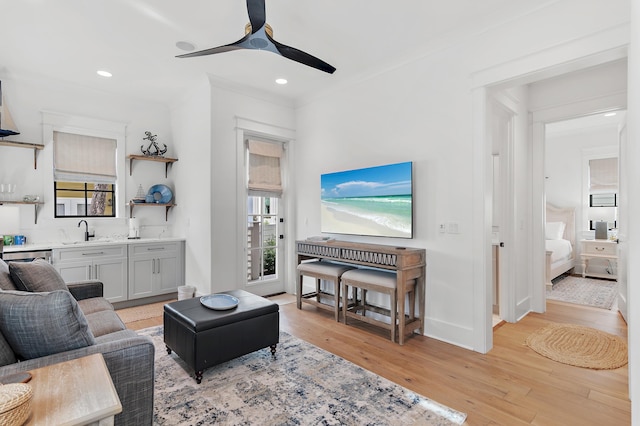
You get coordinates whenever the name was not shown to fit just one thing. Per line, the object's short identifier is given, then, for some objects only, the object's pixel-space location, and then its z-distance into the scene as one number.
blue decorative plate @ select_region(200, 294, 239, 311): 2.63
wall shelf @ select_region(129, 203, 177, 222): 4.67
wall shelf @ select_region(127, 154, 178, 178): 4.70
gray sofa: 1.38
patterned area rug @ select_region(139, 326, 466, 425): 2.00
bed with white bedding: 5.53
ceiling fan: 2.25
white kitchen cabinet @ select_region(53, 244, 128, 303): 3.87
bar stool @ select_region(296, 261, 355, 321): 3.67
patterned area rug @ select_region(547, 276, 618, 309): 4.52
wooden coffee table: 0.97
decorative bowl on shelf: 4.89
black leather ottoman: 2.38
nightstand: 5.75
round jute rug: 2.75
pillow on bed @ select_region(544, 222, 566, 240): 6.52
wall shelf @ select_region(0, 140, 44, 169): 3.87
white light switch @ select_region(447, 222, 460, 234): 3.11
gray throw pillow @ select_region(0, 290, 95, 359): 1.39
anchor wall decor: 4.83
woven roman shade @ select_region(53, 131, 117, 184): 4.34
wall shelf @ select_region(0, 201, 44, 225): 3.90
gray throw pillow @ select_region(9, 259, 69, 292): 2.10
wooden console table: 3.10
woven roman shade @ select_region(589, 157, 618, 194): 6.25
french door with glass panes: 4.72
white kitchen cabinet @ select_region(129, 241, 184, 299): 4.34
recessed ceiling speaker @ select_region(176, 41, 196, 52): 3.27
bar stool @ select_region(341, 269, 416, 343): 3.12
